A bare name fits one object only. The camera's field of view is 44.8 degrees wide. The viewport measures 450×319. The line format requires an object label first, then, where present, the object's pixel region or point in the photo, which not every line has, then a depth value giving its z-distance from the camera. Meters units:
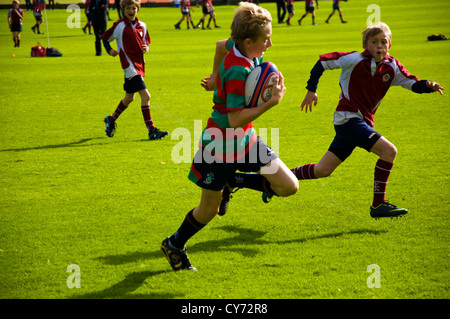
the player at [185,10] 34.97
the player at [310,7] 35.16
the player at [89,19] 33.62
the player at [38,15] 34.55
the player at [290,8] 36.32
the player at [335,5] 35.42
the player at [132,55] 10.03
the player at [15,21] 26.84
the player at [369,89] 5.86
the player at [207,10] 35.38
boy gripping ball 4.29
